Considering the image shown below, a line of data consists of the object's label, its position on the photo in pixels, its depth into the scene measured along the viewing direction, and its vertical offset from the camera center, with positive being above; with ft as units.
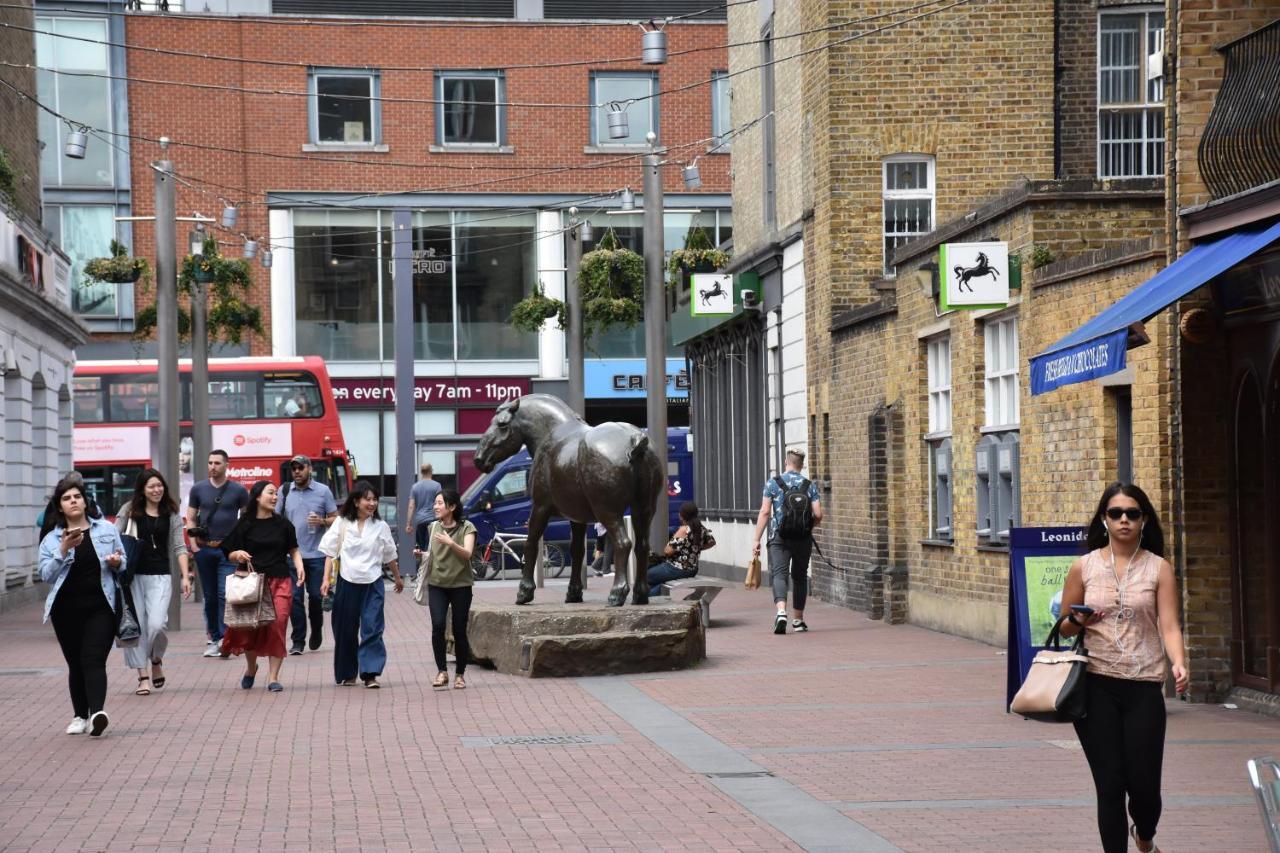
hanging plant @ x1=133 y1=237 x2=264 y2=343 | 102.37 +9.93
